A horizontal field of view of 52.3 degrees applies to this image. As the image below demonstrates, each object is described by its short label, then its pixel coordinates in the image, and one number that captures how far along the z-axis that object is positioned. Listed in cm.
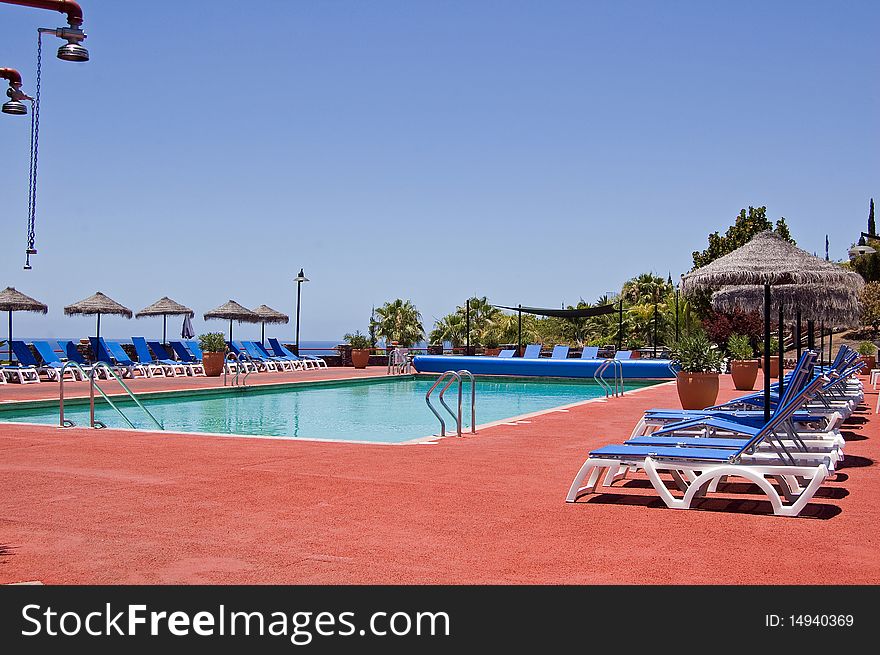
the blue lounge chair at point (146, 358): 2287
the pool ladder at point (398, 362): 2408
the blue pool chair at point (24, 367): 1934
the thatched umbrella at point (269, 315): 3064
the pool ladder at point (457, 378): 898
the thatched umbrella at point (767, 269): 840
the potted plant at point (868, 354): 2225
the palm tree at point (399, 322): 4106
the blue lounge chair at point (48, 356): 2008
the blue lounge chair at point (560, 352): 2422
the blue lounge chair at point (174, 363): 2333
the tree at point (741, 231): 2766
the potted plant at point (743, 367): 1689
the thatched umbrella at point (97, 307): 2591
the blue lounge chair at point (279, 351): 2816
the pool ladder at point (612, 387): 1486
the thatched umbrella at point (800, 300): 1019
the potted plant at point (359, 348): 2772
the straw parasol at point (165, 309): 2892
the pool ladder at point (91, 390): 991
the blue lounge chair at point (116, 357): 2188
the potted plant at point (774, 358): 1915
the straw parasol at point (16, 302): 2377
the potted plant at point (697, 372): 1222
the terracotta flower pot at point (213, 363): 2297
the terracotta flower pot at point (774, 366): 1898
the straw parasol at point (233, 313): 2938
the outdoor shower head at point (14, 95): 559
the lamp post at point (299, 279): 2984
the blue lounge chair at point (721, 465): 512
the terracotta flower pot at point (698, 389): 1220
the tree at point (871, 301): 3020
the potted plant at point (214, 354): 2298
